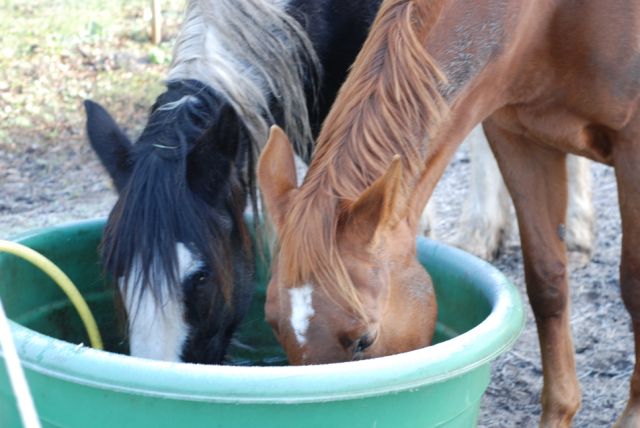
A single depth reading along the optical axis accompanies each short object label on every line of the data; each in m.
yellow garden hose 3.08
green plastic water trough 2.70
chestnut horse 2.93
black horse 3.13
